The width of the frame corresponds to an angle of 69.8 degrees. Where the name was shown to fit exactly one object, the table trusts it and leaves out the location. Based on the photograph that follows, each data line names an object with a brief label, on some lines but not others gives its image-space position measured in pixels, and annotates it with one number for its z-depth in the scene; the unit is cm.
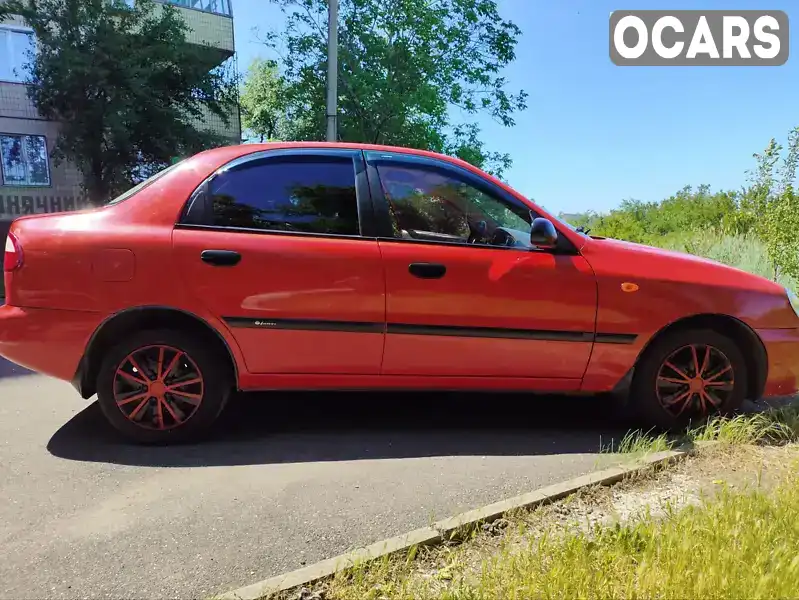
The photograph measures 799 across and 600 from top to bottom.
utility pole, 955
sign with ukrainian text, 1634
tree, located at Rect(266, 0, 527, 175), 1441
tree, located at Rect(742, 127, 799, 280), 665
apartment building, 1616
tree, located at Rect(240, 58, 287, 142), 2881
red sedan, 325
